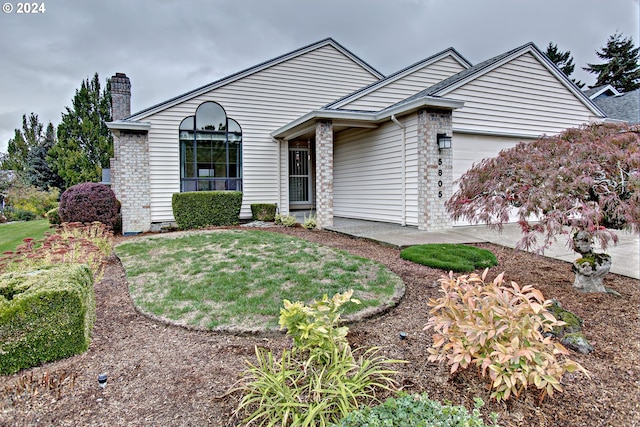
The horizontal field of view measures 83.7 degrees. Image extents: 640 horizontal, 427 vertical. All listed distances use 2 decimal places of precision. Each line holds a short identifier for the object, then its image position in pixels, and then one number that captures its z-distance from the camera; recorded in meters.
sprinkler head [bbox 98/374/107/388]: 2.40
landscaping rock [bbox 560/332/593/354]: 2.74
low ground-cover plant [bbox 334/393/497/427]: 1.70
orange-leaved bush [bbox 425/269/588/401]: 1.96
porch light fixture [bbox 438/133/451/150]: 8.24
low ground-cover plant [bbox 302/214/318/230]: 9.45
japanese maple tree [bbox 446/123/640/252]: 3.27
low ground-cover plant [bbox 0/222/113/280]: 4.22
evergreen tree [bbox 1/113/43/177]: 26.31
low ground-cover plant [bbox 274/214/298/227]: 9.99
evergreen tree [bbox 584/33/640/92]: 25.25
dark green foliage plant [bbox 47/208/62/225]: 12.02
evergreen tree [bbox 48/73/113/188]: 22.73
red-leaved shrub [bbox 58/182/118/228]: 9.35
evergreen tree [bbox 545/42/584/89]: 29.20
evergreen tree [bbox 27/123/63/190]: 24.28
